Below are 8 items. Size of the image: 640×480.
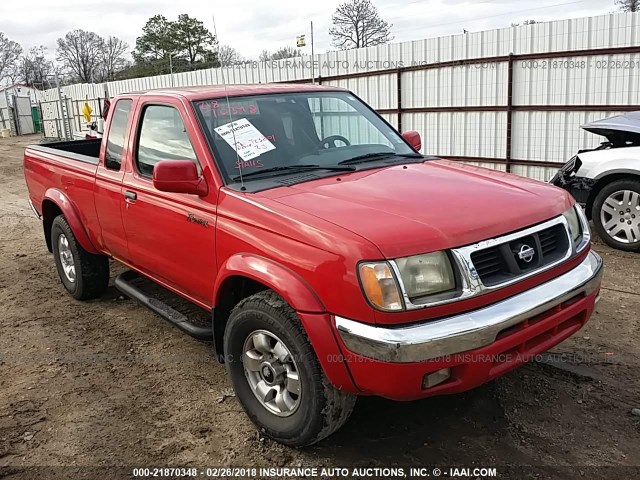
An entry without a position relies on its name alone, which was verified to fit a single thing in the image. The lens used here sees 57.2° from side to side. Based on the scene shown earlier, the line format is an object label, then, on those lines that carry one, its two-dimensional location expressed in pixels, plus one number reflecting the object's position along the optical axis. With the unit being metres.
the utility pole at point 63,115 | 24.93
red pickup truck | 2.57
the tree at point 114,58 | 52.24
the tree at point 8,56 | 68.12
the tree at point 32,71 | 68.06
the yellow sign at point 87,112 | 23.73
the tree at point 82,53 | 62.91
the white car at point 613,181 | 6.41
